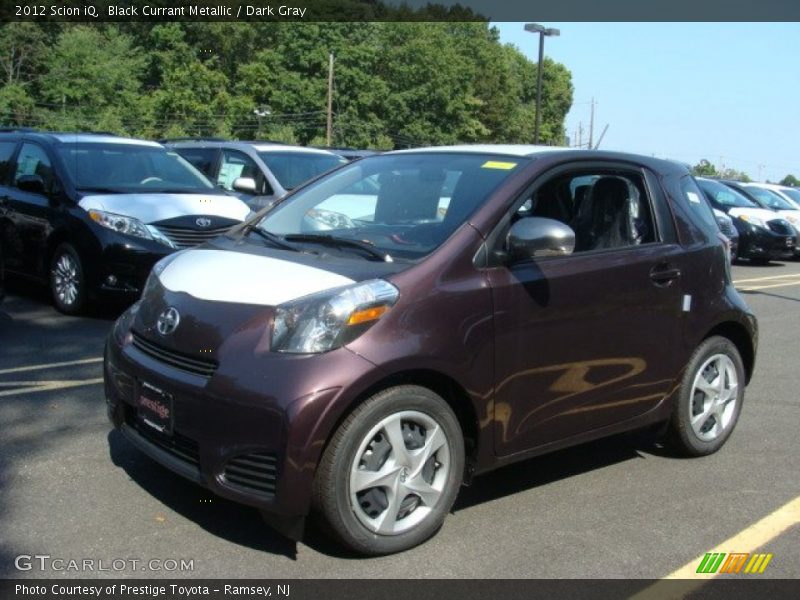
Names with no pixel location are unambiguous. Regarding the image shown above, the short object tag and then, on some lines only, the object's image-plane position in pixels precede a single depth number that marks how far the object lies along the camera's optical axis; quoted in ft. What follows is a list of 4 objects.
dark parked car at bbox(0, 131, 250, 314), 26.76
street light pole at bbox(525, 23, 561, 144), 93.56
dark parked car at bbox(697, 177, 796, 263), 59.67
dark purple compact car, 11.35
